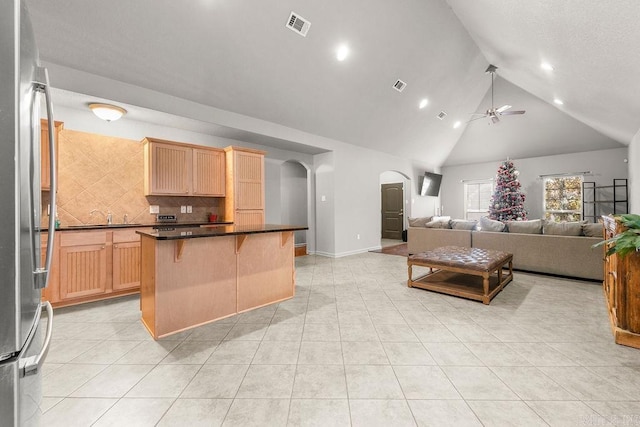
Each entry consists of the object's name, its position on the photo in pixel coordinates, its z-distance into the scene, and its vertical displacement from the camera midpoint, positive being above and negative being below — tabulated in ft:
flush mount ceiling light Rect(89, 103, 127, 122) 11.47 +4.35
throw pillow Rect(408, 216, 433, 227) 20.36 -0.88
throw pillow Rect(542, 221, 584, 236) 13.66 -0.97
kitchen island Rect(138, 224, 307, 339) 8.09 -2.09
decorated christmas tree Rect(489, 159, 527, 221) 26.89 +1.25
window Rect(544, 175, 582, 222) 27.17 +1.17
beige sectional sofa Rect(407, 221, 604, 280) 13.16 -2.13
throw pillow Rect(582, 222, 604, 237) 13.26 -1.03
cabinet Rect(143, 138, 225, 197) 13.60 +2.26
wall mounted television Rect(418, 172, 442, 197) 30.60 +3.00
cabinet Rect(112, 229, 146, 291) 11.64 -2.08
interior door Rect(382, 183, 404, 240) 30.86 -0.07
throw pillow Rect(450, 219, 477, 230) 17.47 -0.97
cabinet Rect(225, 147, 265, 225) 15.72 +1.50
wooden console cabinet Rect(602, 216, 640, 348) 7.24 -2.45
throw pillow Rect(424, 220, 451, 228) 18.79 -0.97
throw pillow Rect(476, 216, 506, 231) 15.96 -0.93
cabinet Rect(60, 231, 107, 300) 10.48 -2.04
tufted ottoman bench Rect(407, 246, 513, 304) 10.80 -2.50
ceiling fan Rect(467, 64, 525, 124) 20.12 +7.31
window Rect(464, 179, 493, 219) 31.78 +1.48
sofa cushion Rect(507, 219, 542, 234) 14.84 -0.96
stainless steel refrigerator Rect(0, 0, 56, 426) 2.38 -0.12
